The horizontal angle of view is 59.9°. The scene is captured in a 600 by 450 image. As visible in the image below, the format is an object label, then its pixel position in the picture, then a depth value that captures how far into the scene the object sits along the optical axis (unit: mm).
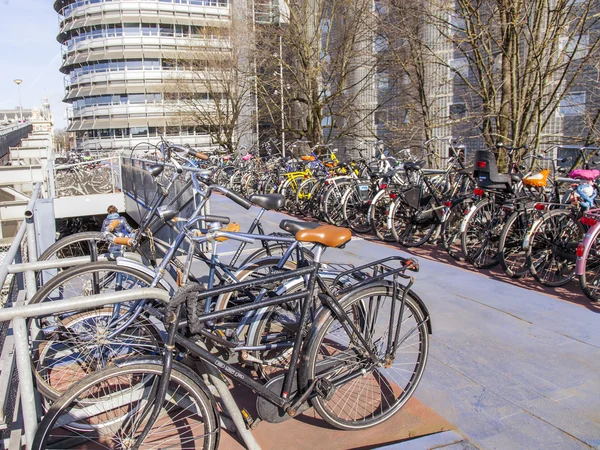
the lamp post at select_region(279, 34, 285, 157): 16641
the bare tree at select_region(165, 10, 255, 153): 21000
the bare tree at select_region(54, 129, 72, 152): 67769
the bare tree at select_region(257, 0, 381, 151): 15664
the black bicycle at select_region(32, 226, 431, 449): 2182
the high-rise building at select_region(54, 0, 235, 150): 47031
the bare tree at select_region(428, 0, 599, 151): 6855
